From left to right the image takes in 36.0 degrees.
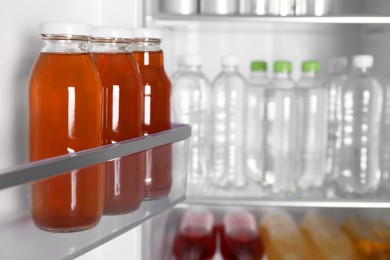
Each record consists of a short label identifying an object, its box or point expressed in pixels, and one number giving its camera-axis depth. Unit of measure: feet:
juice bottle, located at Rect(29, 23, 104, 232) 2.41
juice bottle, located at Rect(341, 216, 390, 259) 5.62
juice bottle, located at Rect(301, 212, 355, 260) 5.61
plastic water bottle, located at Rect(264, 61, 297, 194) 5.87
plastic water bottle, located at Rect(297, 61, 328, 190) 5.85
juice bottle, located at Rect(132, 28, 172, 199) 3.24
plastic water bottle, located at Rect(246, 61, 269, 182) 6.01
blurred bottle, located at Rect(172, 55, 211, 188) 5.79
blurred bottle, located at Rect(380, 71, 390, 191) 5.79
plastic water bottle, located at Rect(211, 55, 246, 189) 5.87
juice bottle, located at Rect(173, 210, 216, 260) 5.73
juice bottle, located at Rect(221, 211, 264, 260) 5.69
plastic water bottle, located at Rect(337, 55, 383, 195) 5.81
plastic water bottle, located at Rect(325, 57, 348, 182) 5.90
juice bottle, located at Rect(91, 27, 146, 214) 2.83
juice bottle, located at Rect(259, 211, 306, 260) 5.62
